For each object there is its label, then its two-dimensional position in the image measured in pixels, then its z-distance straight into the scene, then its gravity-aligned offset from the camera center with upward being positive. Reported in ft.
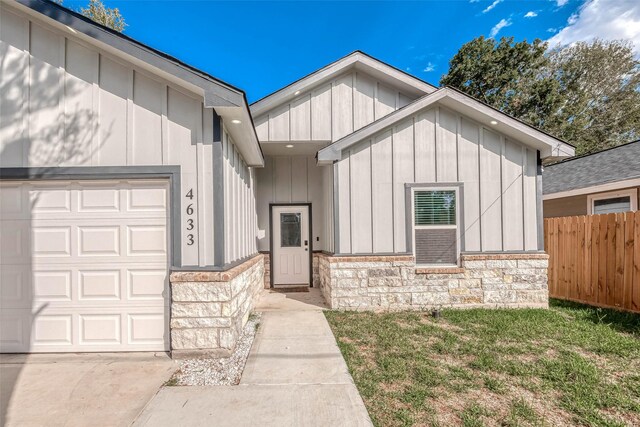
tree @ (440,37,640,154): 62.85 +29.24
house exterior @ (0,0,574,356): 12.27 +1.29
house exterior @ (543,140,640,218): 24.80 +2.97
